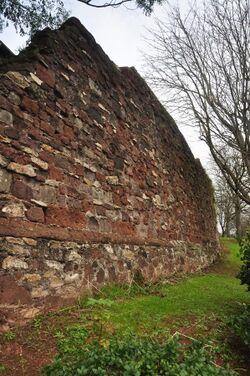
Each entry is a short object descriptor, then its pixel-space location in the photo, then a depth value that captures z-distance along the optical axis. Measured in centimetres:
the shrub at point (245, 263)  477
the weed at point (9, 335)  330
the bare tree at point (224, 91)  1032
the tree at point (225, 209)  2666
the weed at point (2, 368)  280
